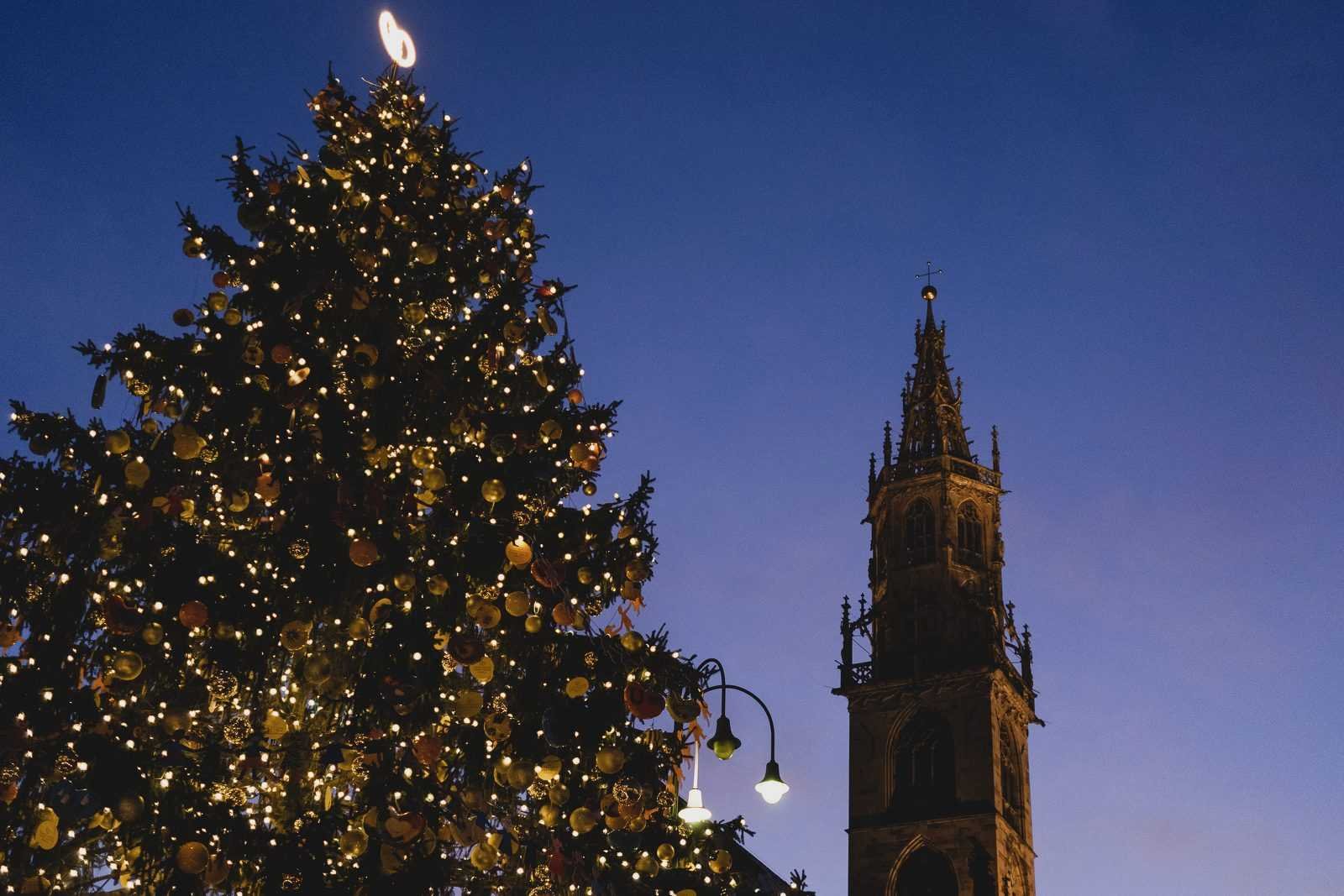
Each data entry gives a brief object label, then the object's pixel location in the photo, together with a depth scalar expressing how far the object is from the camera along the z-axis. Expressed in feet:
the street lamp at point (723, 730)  32.32
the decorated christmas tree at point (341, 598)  26.27
